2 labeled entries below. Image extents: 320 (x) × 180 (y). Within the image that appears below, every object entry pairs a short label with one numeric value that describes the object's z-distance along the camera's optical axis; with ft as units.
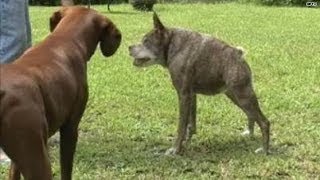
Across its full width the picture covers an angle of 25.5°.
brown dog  10.70
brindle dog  18.07
